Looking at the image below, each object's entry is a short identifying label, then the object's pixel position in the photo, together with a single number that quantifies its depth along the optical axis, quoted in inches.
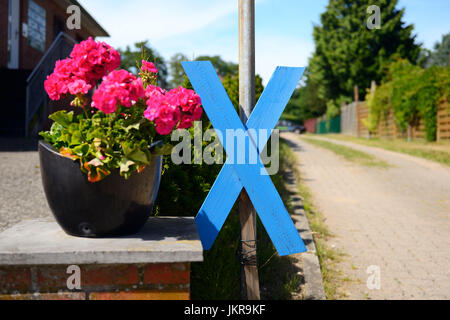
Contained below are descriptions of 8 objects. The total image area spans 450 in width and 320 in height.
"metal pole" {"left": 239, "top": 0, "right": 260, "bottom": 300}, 100.3
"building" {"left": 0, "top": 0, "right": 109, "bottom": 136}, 404.5
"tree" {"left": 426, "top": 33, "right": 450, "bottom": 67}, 2490.2
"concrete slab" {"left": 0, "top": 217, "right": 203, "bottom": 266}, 69.7
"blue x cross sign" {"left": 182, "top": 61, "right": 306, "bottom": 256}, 97.7
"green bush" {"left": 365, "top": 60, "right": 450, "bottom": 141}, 601.9
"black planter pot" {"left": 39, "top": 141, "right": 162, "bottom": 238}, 76.4
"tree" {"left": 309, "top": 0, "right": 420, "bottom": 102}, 1293.1
